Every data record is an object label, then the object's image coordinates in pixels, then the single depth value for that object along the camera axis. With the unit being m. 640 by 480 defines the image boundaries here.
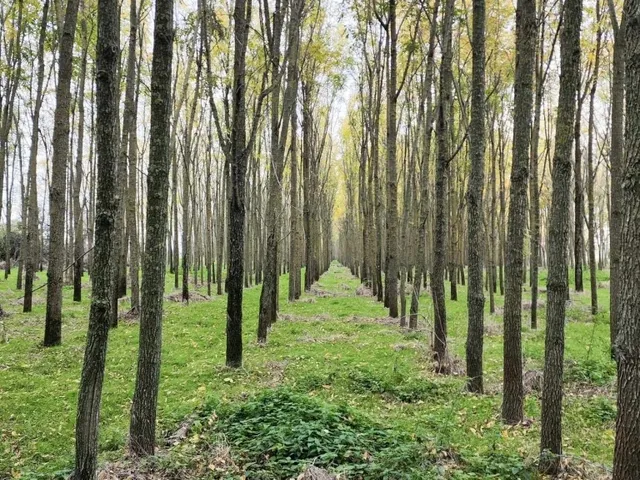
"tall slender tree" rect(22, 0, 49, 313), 12.80
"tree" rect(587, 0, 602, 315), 11.90
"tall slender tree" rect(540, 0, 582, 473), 3.98
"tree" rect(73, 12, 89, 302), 13.52
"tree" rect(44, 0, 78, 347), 8.66
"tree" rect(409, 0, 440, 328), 9.61
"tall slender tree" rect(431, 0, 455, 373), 7.66
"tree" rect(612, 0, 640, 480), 2.62
